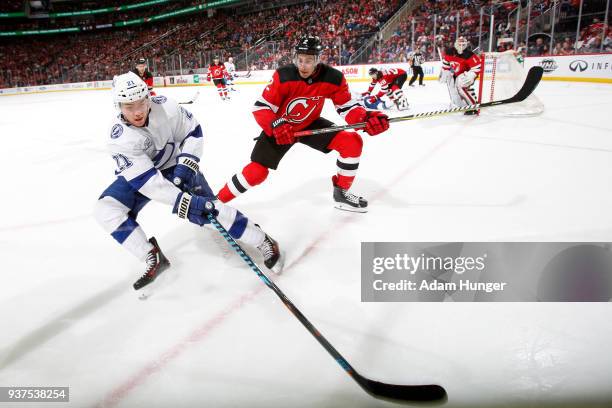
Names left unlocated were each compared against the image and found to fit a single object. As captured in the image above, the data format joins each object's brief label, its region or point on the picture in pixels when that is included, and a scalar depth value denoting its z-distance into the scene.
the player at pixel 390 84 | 6.84
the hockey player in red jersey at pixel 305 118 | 2.43
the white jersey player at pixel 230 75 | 11.34
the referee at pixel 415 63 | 10.57
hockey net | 5.86
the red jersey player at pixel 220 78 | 10.40
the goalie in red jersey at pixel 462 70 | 6.01
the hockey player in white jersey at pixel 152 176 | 1.80
